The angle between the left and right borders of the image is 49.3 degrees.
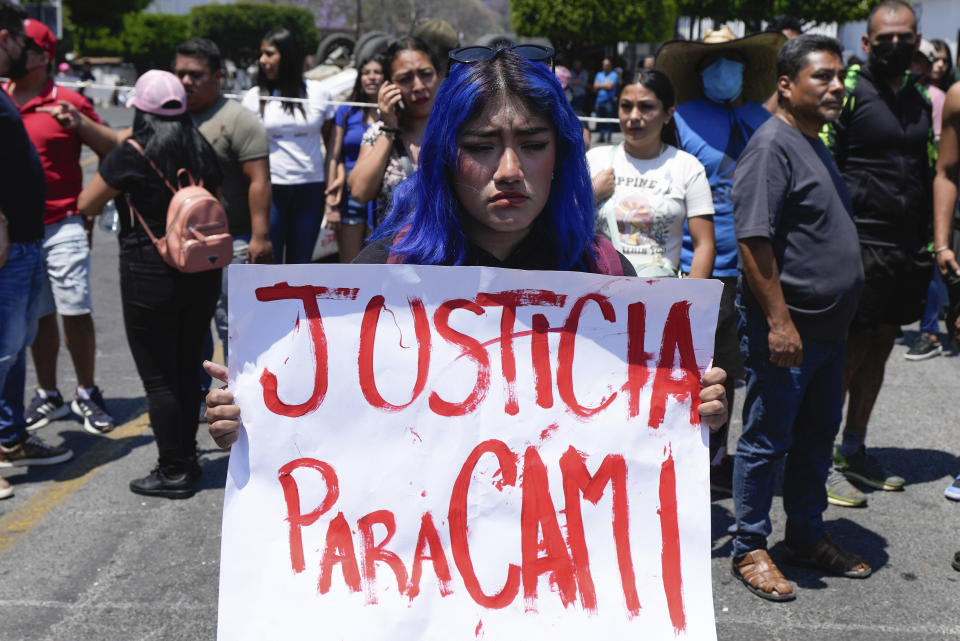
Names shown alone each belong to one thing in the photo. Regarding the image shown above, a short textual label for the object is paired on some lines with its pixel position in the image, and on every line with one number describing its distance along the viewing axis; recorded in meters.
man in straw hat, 4.70
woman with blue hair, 1.99
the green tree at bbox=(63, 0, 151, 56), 53.44
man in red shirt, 5.28
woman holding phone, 4.48
